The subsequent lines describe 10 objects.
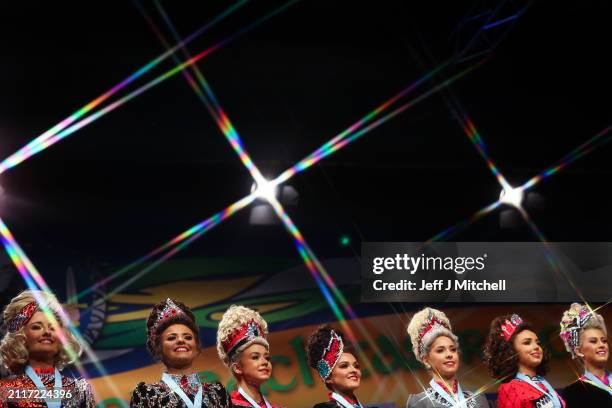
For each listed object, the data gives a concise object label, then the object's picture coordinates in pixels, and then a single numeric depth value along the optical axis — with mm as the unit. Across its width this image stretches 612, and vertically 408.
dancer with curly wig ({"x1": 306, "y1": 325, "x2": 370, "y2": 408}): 9883
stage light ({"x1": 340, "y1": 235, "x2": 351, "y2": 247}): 13625
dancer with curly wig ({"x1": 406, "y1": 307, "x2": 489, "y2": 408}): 10320
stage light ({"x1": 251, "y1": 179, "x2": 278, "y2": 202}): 13453
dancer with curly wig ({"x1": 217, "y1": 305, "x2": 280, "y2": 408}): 9398
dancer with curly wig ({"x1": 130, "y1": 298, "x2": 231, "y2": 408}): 8930
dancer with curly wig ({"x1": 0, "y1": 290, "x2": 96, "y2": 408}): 8961
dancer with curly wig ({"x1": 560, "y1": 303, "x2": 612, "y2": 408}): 10961
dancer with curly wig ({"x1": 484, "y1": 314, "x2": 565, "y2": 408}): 10461
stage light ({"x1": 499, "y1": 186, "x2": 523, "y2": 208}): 13562
